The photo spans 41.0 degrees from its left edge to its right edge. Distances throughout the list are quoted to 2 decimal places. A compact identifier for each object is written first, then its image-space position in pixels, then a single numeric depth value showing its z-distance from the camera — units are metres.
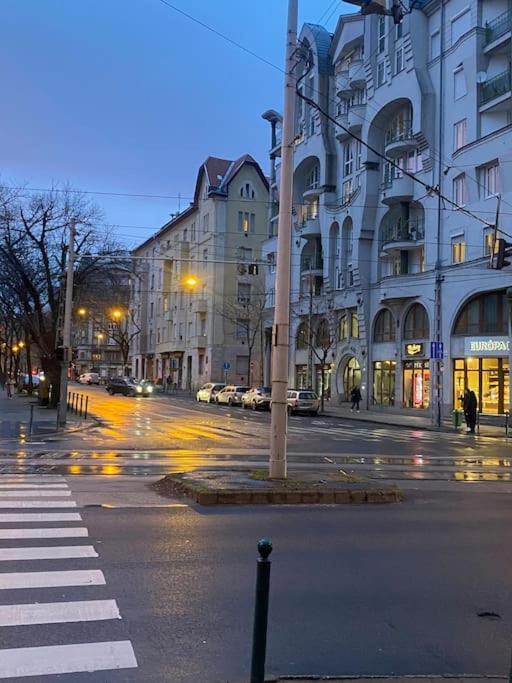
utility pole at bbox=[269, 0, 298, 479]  11.53
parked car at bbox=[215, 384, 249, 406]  51.25
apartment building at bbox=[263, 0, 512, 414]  35.44
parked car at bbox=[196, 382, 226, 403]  55.30
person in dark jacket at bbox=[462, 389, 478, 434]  29.07
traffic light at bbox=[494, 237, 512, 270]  20.28
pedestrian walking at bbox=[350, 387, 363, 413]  43.06
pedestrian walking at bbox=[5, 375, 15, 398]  50.09
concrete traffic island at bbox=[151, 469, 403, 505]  10.46
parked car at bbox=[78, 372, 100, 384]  97.50
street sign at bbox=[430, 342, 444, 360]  32.91
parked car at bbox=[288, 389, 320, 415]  40.91
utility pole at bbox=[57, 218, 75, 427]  25.92
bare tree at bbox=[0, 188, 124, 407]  34.22
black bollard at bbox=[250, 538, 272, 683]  3.58
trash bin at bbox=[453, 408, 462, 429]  31.23
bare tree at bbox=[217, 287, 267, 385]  68.00
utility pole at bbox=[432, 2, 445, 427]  33.78
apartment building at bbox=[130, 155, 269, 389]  72.12
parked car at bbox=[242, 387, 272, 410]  46.62
